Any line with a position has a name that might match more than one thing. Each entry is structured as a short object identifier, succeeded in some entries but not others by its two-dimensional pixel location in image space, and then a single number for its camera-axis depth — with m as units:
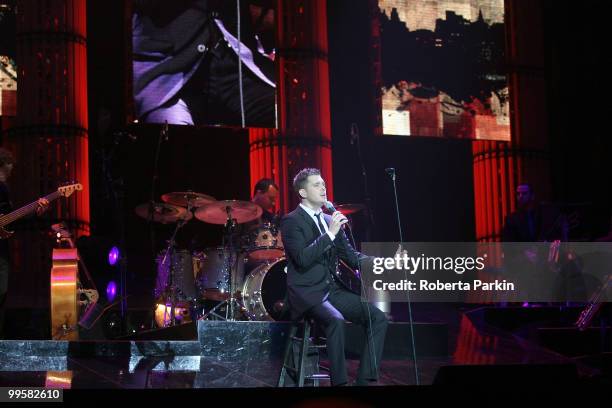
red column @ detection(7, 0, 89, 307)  18.27
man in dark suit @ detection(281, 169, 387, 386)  11.29
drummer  18.08
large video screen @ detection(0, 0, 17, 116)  18.81
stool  11.23
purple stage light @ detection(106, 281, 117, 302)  17.58
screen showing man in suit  19.39
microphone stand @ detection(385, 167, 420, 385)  12.02
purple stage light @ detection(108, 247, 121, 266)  17.23
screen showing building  21.23
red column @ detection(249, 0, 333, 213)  20.19
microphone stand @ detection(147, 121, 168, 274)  16.58
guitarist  14.45
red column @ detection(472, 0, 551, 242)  22.14
